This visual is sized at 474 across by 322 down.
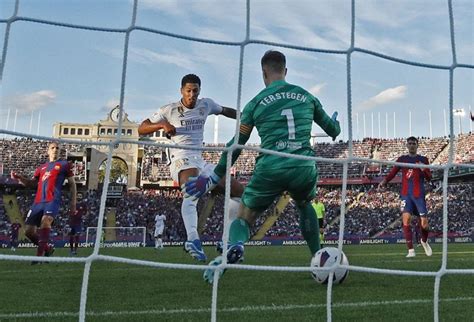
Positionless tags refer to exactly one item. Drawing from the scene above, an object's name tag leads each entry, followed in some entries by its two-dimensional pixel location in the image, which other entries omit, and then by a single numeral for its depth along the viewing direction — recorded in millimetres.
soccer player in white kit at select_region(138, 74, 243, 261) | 5379
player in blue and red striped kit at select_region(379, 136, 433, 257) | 7852
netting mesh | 2575
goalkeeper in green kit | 3908
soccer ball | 4049
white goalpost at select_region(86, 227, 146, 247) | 19766
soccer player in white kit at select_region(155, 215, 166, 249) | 16600
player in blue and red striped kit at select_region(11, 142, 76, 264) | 7184
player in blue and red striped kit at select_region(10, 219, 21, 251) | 17220
